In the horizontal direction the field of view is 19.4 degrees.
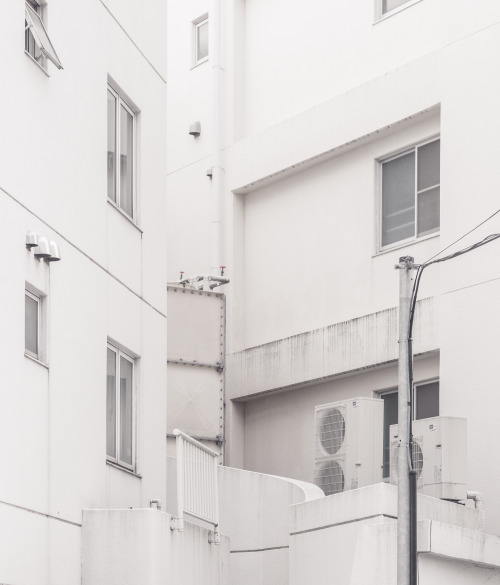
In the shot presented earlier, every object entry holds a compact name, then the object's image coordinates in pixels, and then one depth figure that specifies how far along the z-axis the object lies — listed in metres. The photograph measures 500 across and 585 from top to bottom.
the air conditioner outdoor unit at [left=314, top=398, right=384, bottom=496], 20.91
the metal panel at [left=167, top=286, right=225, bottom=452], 23.83
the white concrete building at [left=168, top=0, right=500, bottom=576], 21.84
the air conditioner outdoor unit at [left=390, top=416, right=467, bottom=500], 19.69
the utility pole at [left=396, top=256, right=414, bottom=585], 15.48
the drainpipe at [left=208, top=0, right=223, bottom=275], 26.87
